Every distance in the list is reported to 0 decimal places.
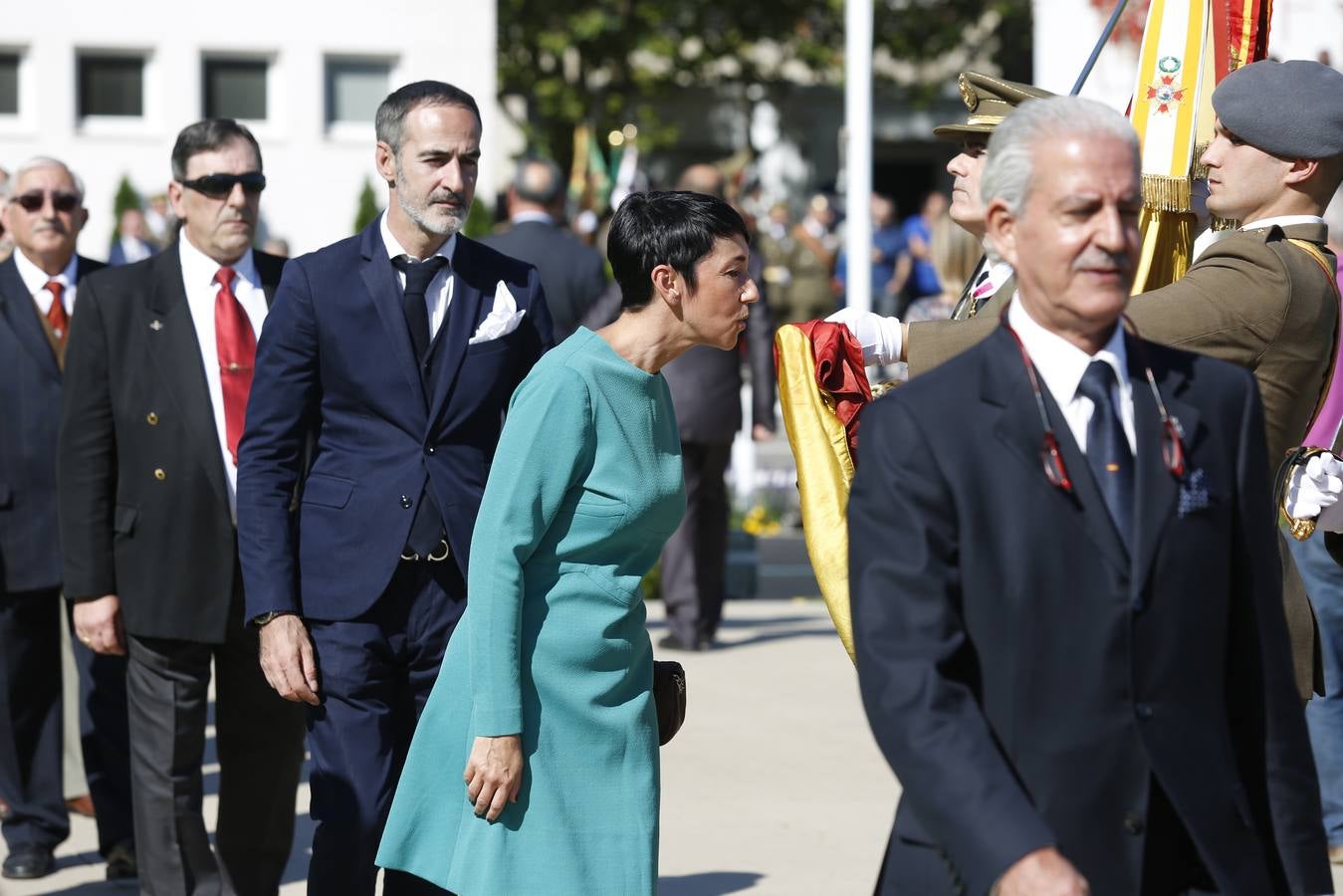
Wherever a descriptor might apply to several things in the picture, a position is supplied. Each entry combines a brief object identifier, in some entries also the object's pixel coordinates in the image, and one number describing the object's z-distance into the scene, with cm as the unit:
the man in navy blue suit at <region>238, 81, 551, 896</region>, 950
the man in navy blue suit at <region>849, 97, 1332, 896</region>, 566
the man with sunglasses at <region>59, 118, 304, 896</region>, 1142
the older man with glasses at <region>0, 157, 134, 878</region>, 1339
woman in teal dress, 802
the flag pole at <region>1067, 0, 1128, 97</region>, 928
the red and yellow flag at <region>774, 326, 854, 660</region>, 781
